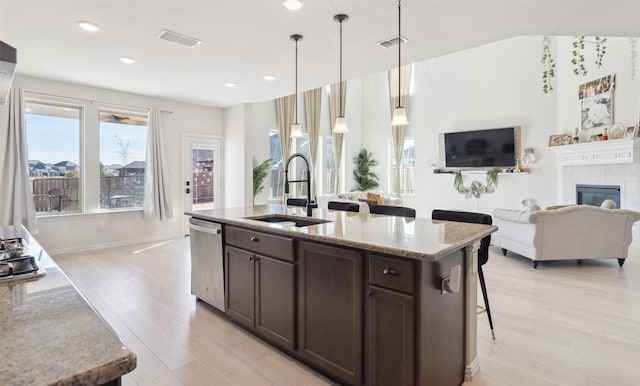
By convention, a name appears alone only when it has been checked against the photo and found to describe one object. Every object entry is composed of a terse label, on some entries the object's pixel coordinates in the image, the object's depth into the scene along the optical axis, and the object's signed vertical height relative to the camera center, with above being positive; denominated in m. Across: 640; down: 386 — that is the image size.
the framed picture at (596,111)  5.57 +1.24
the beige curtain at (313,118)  8.13 +1.60
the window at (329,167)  8.83 +0.42
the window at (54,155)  4.78 +0.42
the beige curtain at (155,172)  5.68 +0.18
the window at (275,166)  7.47 +0.38
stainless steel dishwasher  2.82 -0.72
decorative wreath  7.38 -0.09
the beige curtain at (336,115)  8.79 +1.82
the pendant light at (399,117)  2.83 +0.57
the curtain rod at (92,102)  4.66 +1.28
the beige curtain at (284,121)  7.44 +1.42
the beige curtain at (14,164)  4.32 +0.25
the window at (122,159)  5.42 +0.42
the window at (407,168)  8.90 +0.39
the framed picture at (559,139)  6.20 +0.82
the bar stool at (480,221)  2.41 -0.30
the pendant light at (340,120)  2.87 +0.61
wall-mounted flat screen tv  7.15 +0.78
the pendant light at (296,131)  3.64 +0.57
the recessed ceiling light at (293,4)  2.61 +1.44
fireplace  5.53 -0.21
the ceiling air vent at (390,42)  3.36 +1.47
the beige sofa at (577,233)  4.12 -0.65
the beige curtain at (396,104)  8.78 +2.07
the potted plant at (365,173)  9.44 +0.27
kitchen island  1.58 -0.64
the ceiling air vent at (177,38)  3.22 +1.47
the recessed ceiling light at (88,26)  2.97 +1.45
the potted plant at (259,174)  6.74 +0.17
